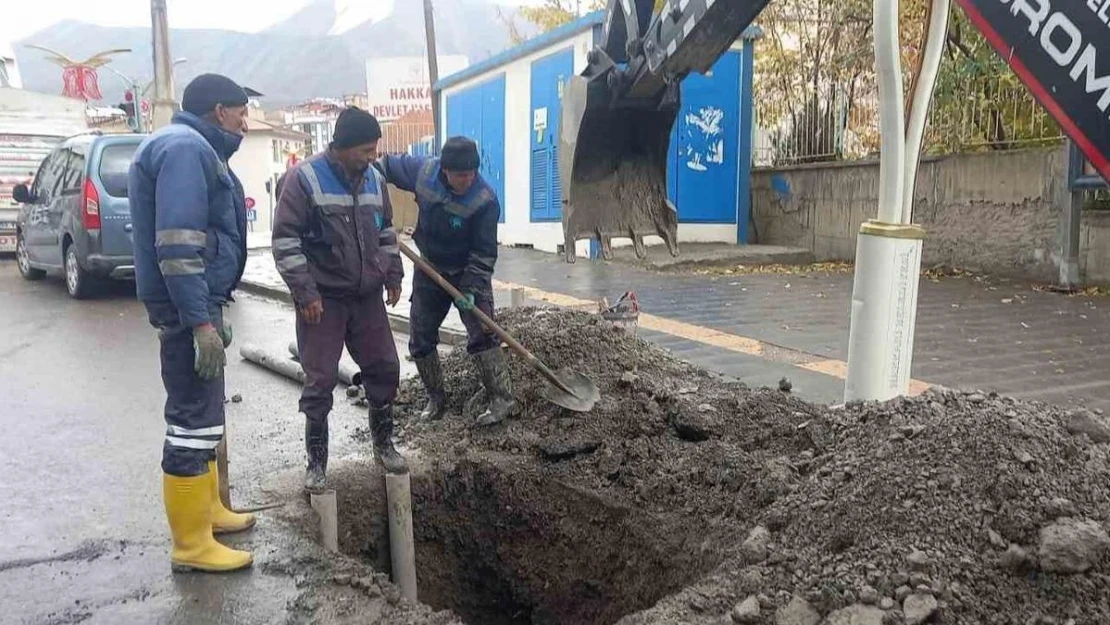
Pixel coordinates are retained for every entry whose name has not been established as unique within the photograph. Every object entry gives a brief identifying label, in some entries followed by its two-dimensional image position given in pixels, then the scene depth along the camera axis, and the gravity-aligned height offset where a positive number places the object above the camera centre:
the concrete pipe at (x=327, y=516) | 4.09 -1.39
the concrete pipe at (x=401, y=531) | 4.40 -1.56
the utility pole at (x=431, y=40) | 25.45 +4.42
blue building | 14.16 +0.93
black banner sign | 2.65 +0.41
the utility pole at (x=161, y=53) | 17.17 +2.62
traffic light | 23.22 +2.17
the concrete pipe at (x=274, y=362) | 6.95 -1.28
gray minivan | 10.45 -0.21
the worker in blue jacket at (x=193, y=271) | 3.40 -0.28
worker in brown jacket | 4.15 -0.28
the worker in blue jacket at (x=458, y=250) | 5.13 -0.29
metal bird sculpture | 33.44 +4.53
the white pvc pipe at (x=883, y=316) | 4.08 -0.50
